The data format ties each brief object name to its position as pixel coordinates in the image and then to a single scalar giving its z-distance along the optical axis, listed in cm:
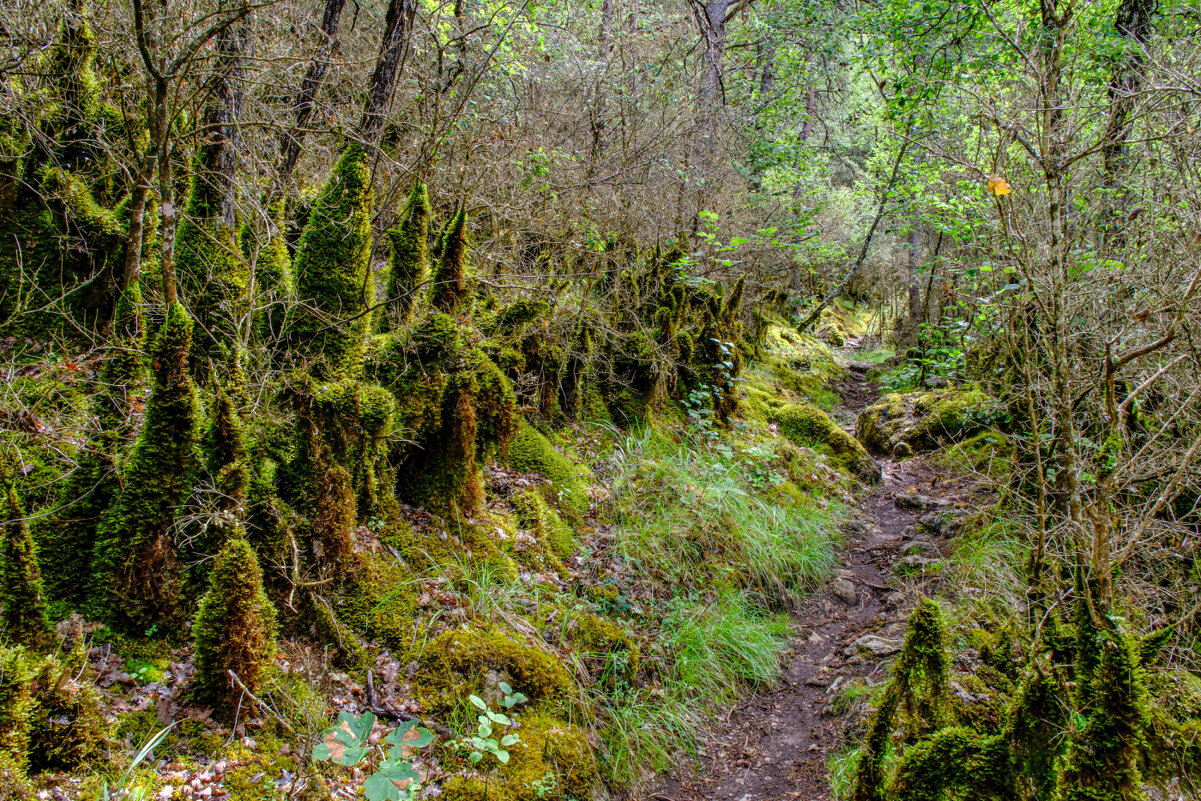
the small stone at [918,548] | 598
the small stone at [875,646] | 439
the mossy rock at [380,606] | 328
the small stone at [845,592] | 556
